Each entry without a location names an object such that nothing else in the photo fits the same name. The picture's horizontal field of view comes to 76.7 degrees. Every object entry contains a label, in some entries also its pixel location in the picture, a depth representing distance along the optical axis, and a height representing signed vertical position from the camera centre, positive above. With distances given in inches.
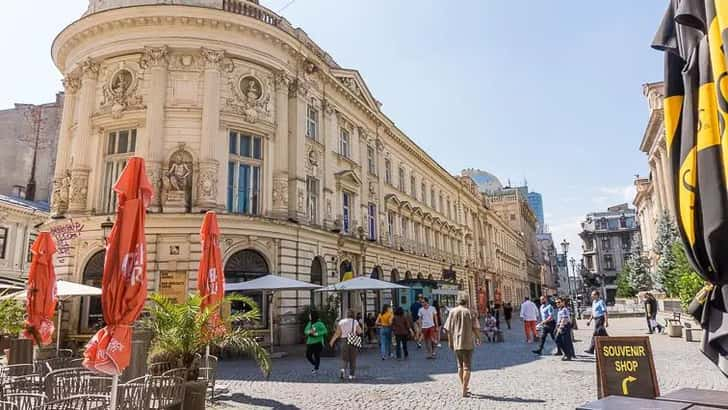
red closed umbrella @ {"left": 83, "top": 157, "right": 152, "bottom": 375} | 221.1 +9.0
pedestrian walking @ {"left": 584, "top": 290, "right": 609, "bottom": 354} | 520.4 -25.5
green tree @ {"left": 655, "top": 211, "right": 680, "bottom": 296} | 1254.6 +118.7
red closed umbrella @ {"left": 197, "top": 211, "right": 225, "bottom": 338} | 396.2 +27.0
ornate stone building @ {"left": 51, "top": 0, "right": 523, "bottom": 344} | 765.9 +284.6
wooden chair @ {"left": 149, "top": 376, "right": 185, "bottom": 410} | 243.9 -49.7
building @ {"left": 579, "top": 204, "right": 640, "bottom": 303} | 4175.7 +476.4
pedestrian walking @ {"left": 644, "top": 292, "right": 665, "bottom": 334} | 820.8 -34.1
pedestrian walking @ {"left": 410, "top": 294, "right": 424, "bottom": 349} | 776.9 -30.6
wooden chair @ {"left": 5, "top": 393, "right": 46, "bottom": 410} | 218.5 -49.8
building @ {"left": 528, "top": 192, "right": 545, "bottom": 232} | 7466.0 +1439.9
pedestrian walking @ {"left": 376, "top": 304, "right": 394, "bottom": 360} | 631.2 -47.6
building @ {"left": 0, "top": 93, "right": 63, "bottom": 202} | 1419.8 +475.9
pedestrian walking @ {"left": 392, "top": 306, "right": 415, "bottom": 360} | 623.2 -47.1
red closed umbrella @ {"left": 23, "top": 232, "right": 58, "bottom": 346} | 447.8 +4.4
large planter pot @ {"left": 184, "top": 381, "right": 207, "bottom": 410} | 283.4 -58.7
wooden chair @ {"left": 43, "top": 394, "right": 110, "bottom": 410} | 217.8 -48.7
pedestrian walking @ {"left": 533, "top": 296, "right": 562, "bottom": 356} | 616.6 -40.8
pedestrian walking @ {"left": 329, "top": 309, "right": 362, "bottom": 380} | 466.0 -46.8
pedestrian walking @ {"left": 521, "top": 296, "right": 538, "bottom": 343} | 780.6 -40.8
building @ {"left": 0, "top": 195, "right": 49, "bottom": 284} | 1258.6 +189.4
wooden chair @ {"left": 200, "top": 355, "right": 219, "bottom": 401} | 361.5 -58.1
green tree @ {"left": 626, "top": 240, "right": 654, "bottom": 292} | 2124.8 +76.5
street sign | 252.1 -41.9
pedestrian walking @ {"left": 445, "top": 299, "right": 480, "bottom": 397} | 365.4 -36.1
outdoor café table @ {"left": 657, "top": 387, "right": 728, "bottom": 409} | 111.0 -27.1
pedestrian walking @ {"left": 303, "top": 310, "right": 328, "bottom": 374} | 508.7 -48.4
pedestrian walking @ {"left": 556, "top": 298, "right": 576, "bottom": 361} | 552.1 -48.3
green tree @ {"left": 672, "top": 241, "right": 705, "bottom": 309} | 694.5 +9.3
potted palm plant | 296.2 -26.2
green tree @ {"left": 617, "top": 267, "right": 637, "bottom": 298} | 2228.0 +16.7
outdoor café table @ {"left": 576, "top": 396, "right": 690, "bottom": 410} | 104.6 -26.2
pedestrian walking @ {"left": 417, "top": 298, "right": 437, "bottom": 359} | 627.1 -40.6
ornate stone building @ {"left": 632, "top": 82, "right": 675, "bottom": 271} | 1898.4 +585.5
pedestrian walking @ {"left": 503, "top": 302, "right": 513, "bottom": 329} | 1152.8 -49.5
